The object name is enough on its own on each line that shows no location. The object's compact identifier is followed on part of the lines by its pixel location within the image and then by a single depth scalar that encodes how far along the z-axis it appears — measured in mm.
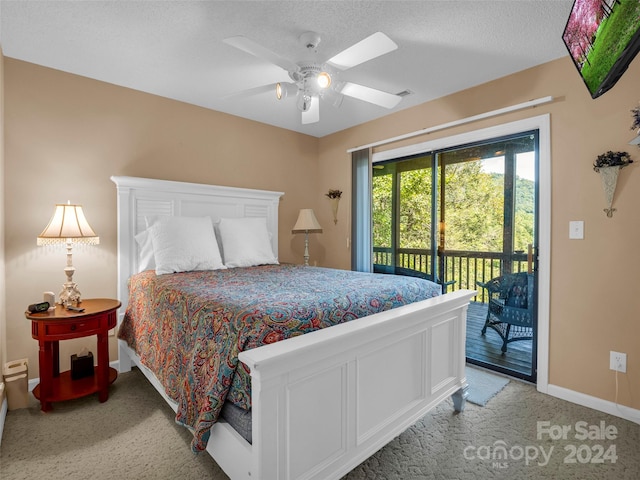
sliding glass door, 2719
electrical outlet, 2145
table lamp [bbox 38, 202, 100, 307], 2244
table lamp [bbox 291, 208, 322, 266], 3883
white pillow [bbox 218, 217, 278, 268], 3020
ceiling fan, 1719
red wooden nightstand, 2082
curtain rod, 2488
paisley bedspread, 1307
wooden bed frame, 1149
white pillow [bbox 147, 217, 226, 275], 2598
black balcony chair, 2729
